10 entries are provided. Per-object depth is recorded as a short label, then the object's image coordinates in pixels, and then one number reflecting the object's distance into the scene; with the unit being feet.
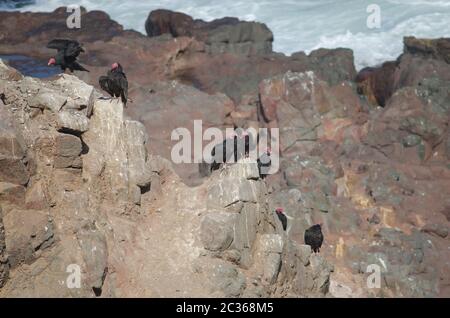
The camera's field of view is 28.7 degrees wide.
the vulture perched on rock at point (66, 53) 66.33
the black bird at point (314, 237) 82.58
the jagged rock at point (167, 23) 148.36
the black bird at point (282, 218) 75.79
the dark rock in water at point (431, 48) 135.19
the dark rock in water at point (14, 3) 192.34
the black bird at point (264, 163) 73.38
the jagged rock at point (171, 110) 111.14
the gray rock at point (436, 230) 98.78
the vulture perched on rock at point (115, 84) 63.41
